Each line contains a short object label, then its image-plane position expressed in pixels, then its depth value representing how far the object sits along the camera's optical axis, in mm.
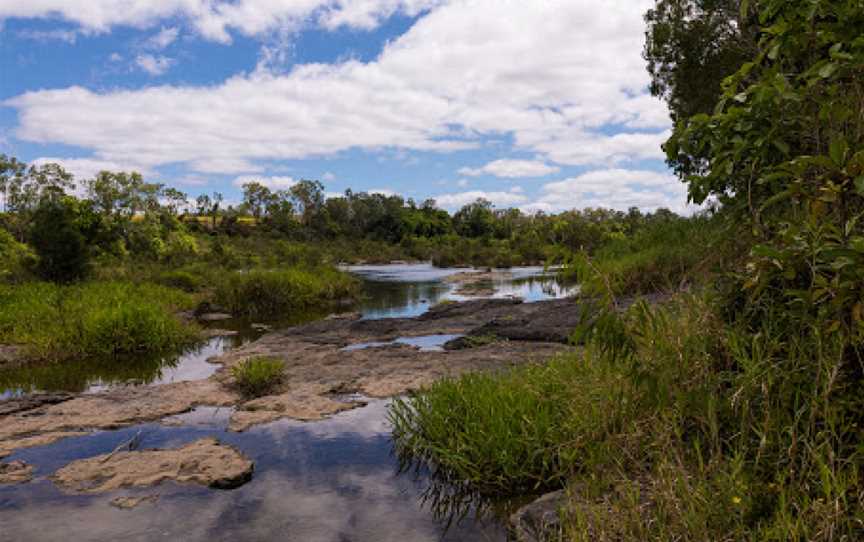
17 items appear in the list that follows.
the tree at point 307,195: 95625
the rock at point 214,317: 16938
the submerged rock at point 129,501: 4707
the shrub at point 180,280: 22528
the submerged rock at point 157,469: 5137
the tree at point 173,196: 69725
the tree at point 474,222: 86688
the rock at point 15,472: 5273
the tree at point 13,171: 40500
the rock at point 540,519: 3684
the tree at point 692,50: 20328
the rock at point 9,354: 10734
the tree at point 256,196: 94312
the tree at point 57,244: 17906
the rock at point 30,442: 6084
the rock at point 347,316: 16547
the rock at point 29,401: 7584
